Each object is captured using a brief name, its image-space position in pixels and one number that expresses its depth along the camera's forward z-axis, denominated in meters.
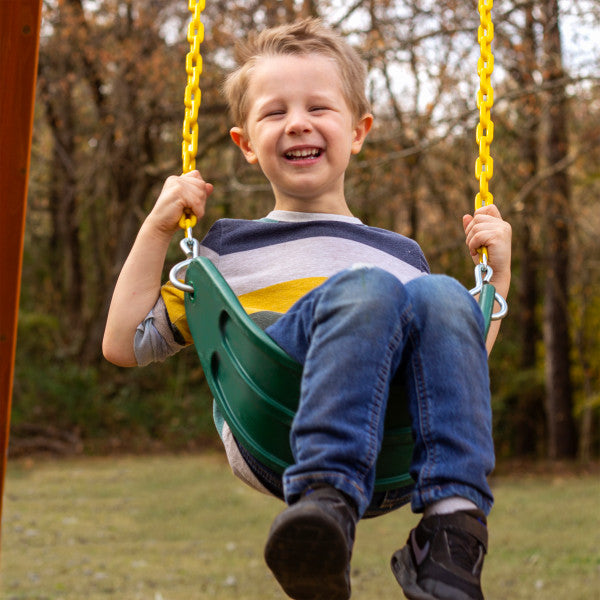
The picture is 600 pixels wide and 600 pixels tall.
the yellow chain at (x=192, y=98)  1.59
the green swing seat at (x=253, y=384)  1.40
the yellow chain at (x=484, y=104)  1.60
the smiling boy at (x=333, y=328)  1.30
